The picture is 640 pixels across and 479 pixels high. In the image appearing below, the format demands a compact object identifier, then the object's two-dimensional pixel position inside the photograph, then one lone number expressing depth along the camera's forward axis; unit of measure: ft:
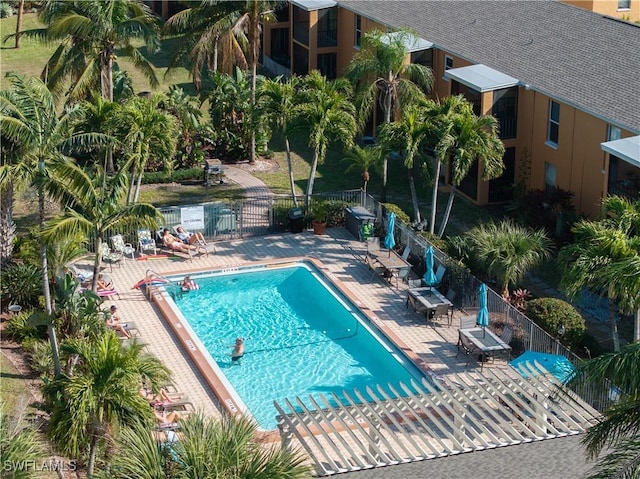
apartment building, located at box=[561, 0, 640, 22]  185.57
